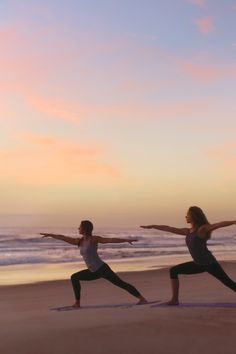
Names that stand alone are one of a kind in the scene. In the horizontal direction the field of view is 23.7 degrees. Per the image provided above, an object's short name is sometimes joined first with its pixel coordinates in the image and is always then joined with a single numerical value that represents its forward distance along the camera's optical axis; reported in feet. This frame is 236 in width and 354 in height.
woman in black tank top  33.30
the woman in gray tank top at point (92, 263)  36.40
